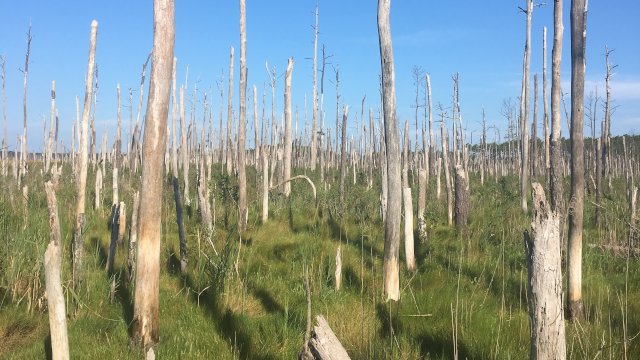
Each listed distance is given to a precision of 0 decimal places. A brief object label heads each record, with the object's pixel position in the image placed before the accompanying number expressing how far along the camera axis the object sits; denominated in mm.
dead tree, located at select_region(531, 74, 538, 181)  13648
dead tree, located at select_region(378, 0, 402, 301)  5059
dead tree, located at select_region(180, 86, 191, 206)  11902
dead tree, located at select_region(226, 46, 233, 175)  15266
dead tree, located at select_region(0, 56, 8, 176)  17944
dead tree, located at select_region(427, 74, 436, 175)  17934
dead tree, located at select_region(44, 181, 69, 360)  3084
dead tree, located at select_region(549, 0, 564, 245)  6316
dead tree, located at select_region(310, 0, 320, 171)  17667
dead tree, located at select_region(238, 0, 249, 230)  9078
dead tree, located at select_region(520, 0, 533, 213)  13424
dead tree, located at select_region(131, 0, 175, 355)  3721
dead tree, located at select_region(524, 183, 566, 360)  2783
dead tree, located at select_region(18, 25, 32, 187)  15342
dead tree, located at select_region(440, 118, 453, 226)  10700
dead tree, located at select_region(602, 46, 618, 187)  15781
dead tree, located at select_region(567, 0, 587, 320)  4551
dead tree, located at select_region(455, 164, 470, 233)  9016
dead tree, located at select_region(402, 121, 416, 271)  6137
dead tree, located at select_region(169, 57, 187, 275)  5540
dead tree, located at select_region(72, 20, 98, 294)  7484
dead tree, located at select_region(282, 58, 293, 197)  12359
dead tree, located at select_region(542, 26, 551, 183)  13156
